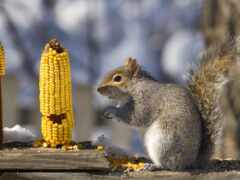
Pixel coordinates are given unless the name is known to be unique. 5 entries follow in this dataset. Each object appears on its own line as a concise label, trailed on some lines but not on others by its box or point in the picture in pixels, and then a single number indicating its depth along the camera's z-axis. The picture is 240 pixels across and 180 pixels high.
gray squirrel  5.48
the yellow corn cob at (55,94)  5.80
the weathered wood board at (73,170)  5.46
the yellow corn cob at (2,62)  6.01
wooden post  6.06
